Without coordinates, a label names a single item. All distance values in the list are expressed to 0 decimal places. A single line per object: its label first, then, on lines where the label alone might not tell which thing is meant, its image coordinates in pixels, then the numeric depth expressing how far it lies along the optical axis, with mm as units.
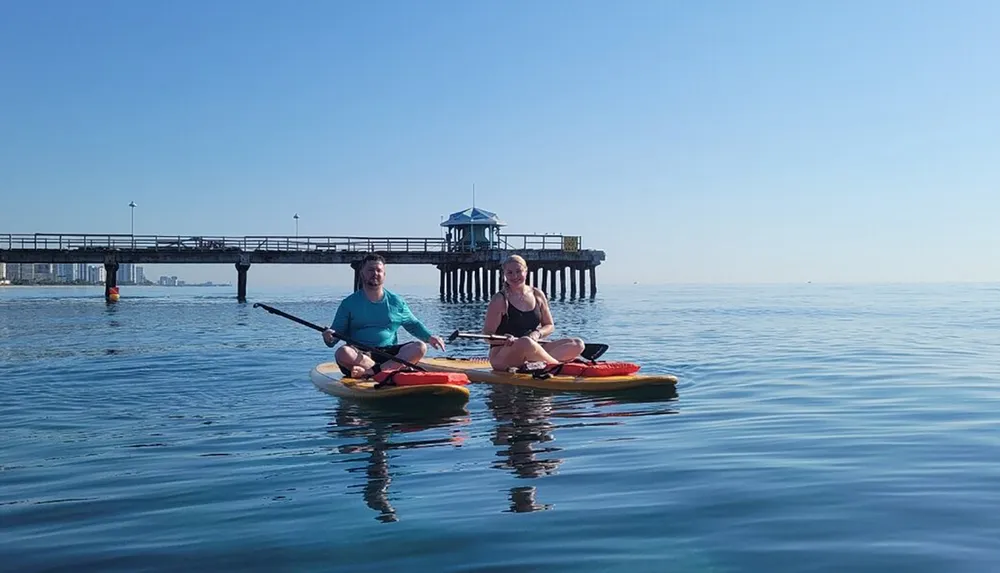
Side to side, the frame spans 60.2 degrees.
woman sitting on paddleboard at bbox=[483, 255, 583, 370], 9914
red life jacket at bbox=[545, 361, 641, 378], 9812
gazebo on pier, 46056
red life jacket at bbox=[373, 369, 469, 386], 8445
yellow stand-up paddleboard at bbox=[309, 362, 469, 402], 8242
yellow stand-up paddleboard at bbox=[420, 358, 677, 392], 9367
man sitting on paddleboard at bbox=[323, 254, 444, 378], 9281
